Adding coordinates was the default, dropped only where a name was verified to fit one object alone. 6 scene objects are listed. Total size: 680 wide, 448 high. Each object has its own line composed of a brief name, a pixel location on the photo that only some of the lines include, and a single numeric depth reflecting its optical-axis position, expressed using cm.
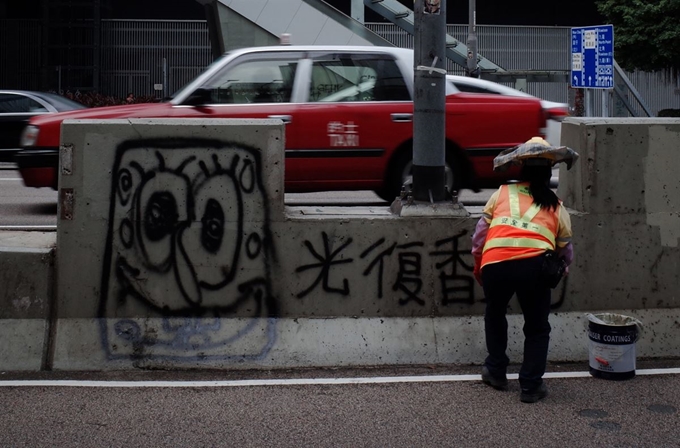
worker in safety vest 603
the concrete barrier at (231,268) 680
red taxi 1078
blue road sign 2195
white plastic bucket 650
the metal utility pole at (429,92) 743
